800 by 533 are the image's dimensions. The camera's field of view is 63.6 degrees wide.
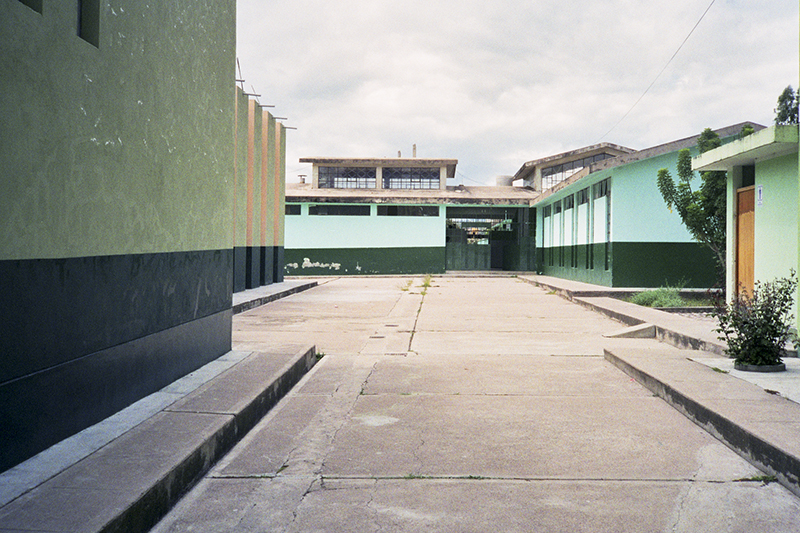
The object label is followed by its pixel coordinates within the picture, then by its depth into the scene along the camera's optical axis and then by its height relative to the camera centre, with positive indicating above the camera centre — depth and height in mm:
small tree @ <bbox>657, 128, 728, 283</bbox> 14781 +1540
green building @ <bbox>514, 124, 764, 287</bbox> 18469 +1011
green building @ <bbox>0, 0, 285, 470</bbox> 3621 +404
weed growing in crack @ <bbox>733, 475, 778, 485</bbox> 3955 -1317
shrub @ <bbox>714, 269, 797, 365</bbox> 6688 -655
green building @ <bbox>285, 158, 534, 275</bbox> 31766 +1591
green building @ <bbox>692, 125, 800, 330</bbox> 8391 +909
